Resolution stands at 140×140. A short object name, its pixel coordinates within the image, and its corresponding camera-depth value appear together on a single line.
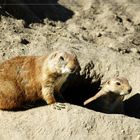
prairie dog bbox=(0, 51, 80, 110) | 10.18
